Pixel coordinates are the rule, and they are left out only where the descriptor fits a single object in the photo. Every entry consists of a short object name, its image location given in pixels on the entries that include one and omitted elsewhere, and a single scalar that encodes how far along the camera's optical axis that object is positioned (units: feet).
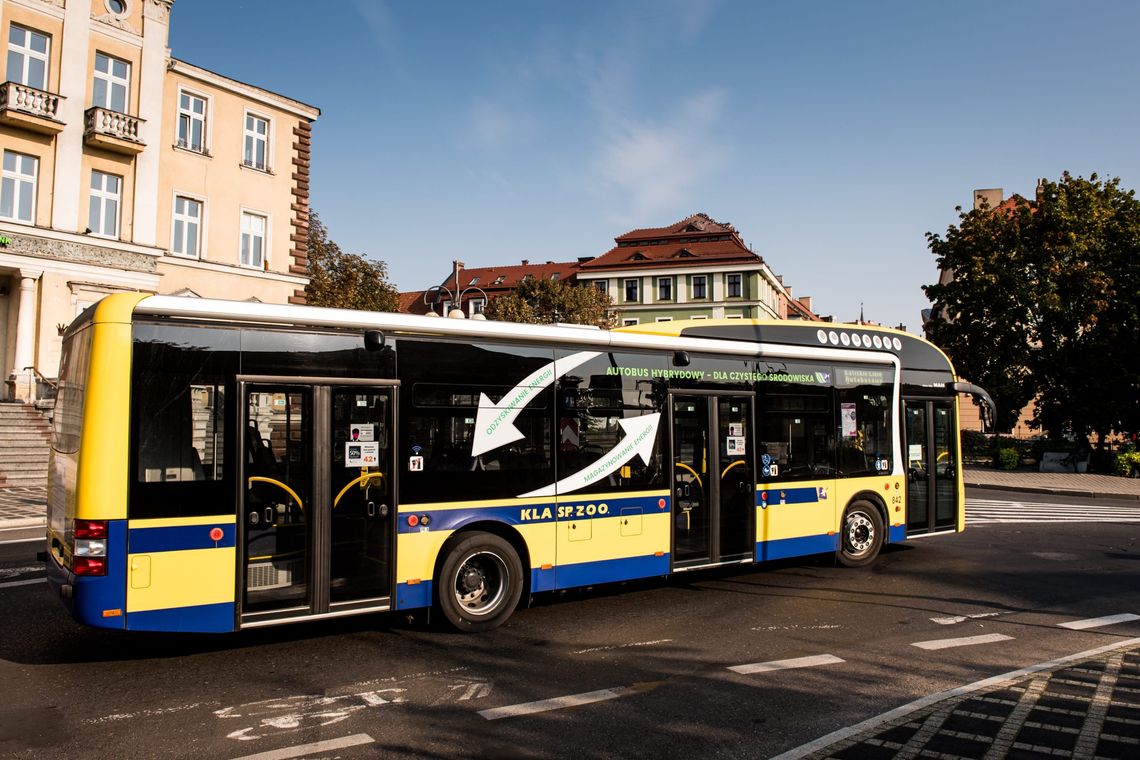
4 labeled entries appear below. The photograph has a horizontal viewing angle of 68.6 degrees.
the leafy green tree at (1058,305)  102.83
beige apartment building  77.30
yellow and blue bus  20.90
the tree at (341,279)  128.67
